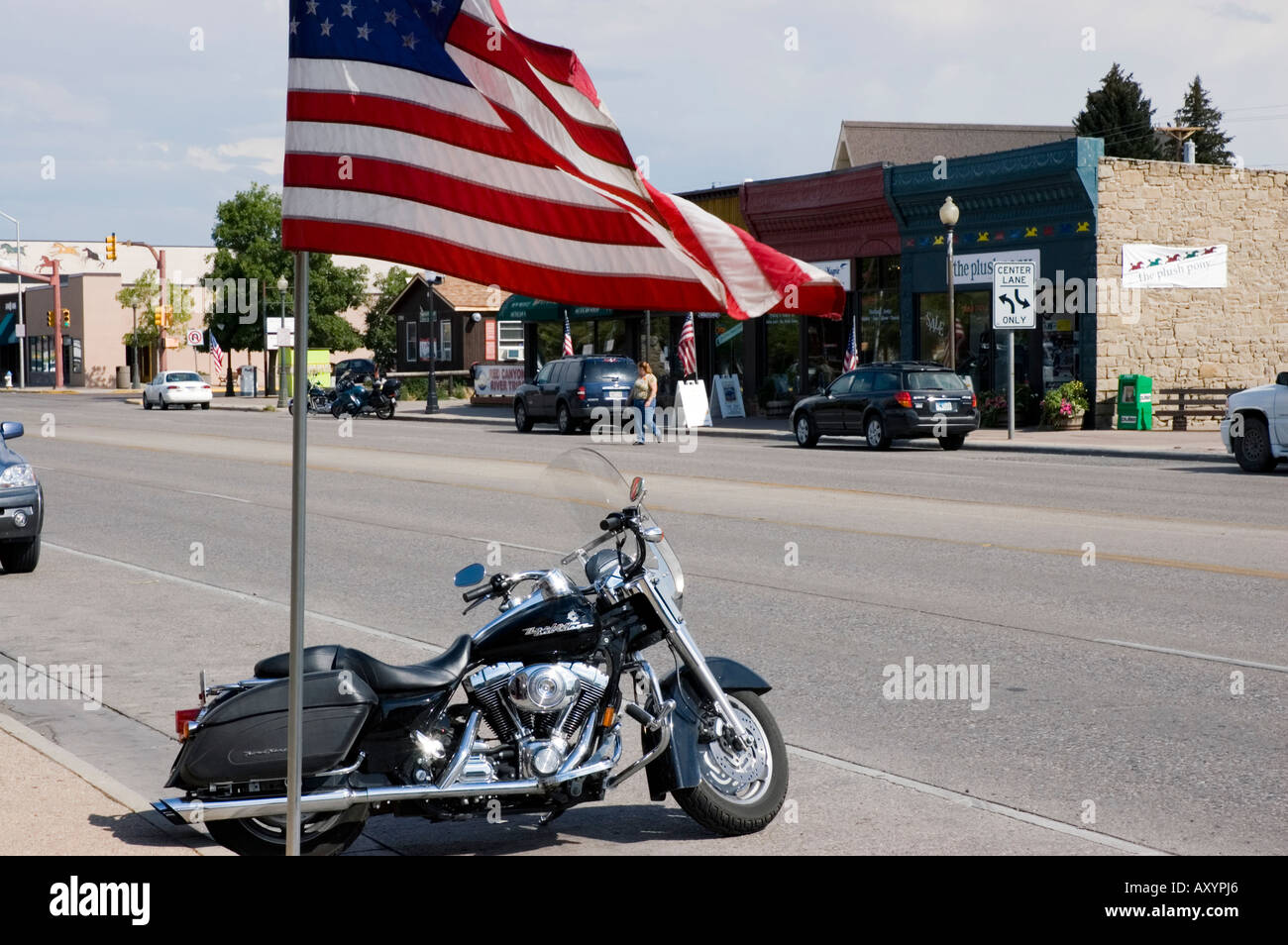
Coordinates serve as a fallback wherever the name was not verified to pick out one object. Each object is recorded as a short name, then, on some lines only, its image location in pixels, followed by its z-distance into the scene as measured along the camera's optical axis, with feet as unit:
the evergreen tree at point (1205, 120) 247.09
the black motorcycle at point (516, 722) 17.46
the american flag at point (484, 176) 14.14
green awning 165.89
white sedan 187.01
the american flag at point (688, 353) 127.13
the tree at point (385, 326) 260.62
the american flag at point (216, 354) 222.07
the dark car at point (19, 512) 42.50
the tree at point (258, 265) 227.40
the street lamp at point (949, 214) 101.65
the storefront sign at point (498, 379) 180.04
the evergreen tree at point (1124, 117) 207.21
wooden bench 106.73
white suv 71.46
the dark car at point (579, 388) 120.78
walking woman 106.83
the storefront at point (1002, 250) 110.22
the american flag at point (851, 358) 125.29
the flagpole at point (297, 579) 13.39
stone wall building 110.22
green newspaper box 105.50
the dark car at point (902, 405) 92.89
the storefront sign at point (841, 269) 132.30
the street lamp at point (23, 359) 283.30
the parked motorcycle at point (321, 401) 166.40
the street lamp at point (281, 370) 172.86
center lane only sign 98.17
